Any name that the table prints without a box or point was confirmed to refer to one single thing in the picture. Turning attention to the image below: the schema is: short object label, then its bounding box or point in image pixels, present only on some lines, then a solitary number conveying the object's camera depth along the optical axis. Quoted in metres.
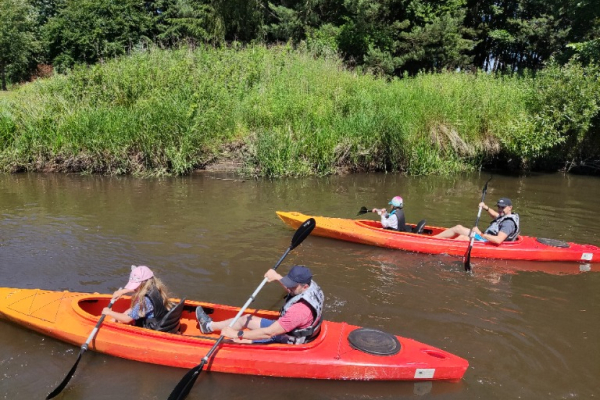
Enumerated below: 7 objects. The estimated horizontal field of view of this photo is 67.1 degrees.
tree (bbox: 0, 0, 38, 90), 27.56
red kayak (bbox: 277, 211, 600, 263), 7.22
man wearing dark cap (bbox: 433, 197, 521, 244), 7.33
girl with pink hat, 4.58
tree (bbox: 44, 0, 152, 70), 26.78
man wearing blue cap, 4.25
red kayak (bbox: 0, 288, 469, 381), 4.22
